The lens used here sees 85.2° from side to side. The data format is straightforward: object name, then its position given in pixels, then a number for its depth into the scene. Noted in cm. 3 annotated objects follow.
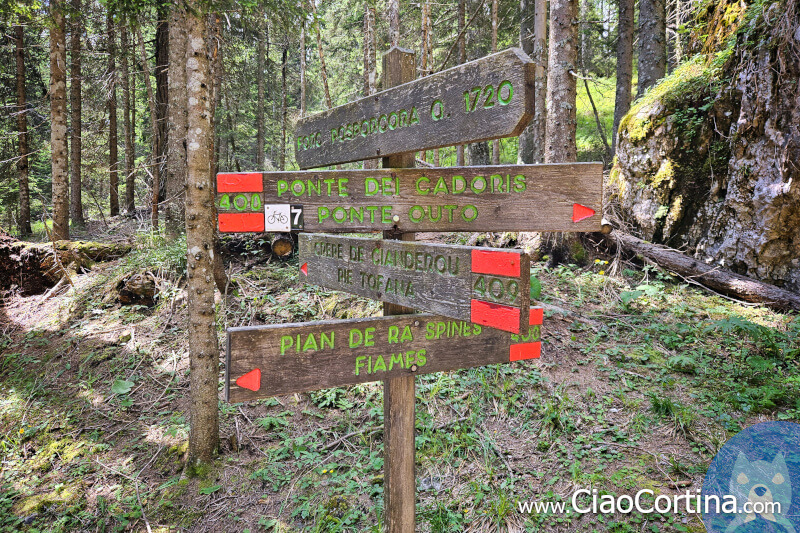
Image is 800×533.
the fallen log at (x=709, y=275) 514
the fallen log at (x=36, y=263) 741
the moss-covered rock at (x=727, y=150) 525
